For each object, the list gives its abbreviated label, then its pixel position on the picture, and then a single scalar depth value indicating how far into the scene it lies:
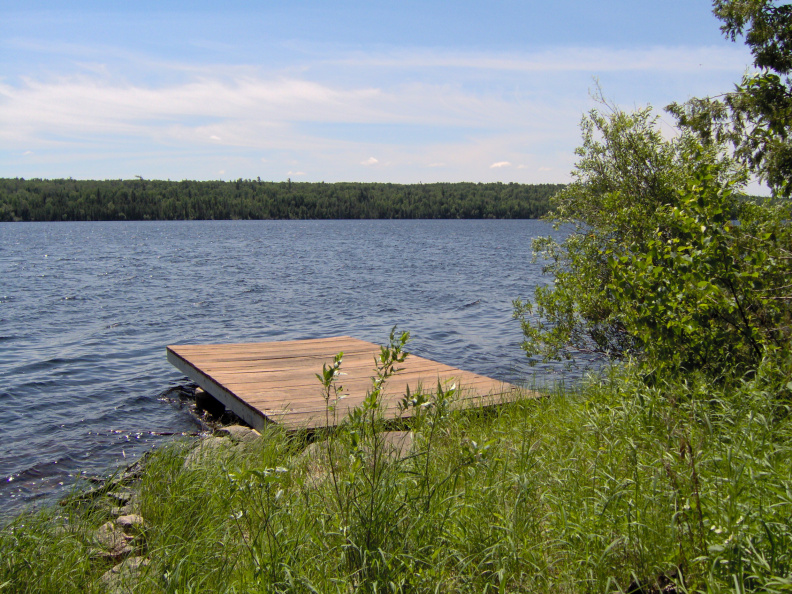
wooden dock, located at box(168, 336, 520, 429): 6.63
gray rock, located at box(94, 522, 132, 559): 3.91
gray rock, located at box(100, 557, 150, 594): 3.19
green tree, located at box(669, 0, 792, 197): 5.58
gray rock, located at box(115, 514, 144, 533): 4.32
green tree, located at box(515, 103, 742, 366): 7.05
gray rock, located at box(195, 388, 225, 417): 9.08
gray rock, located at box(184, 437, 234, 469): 5.14
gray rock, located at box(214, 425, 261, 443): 6.34
